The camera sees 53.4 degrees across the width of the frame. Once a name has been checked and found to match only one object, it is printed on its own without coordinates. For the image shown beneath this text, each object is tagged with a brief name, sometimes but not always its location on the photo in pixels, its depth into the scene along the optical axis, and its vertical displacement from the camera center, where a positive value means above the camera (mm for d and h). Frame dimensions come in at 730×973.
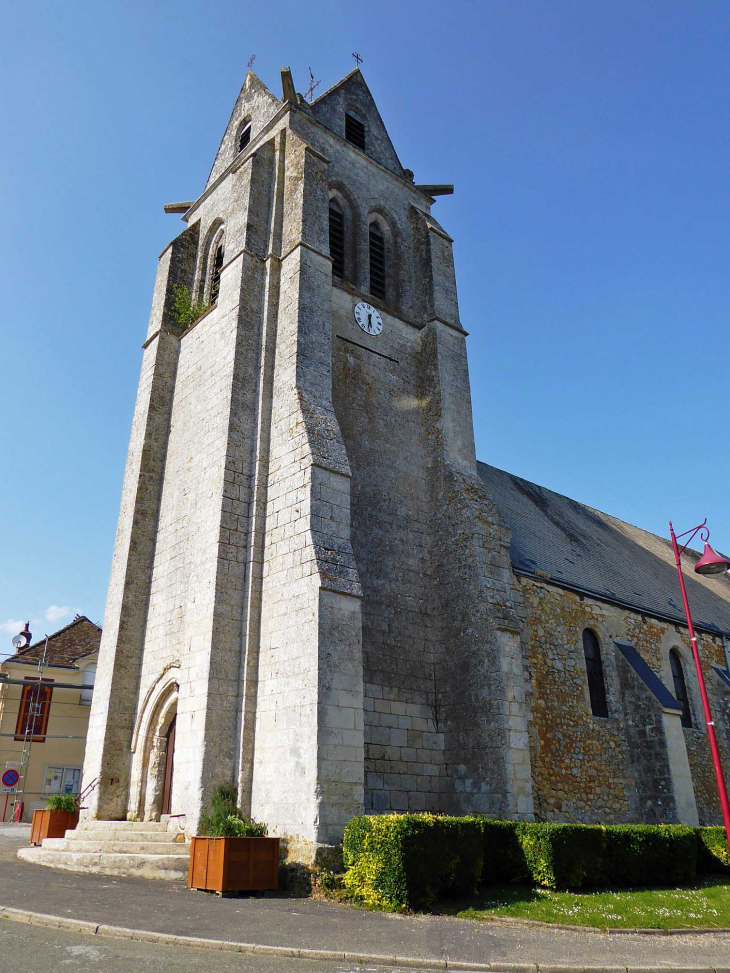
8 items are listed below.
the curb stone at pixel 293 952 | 5945 -1141
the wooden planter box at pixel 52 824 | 13062 -247
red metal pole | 10258 +605
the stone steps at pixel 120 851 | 9969 -573
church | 11000 +3980
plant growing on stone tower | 16781 +10727
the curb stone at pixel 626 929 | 7414 -1204
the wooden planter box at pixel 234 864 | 8891 -660
